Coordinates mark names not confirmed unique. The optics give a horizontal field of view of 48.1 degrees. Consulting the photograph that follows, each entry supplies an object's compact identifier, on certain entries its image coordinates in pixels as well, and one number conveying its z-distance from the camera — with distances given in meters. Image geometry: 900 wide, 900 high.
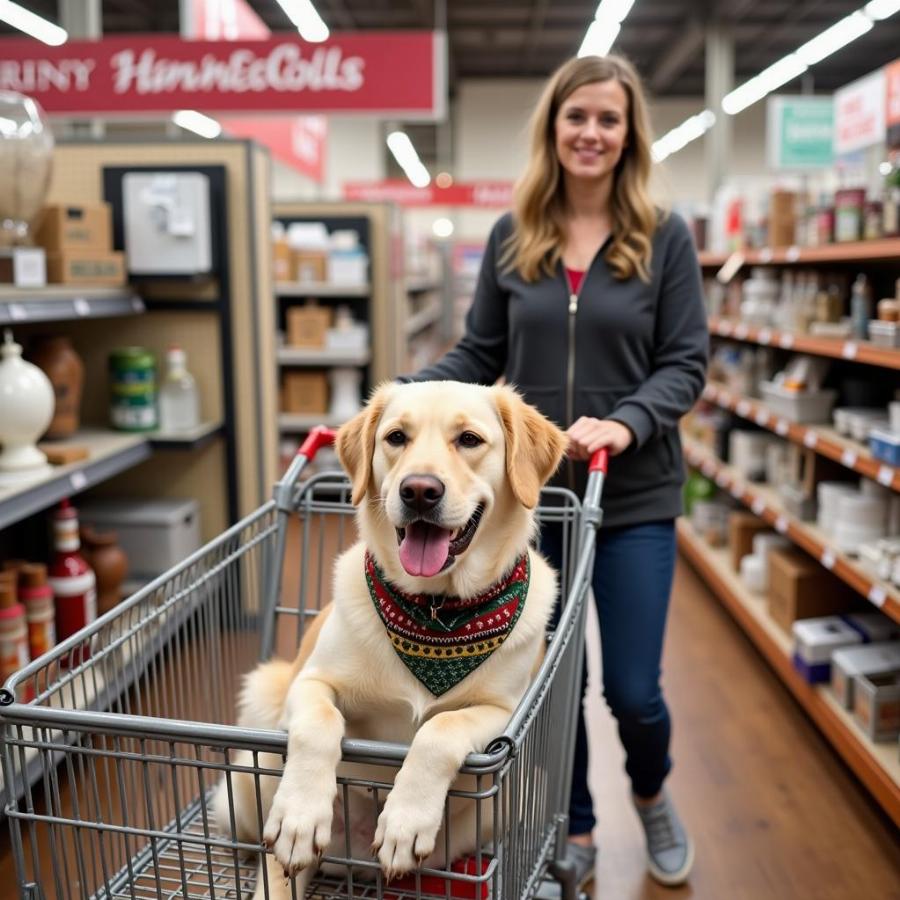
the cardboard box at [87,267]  3.73
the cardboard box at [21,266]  3.30
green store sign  8.74
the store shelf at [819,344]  3.12
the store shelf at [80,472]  2.87
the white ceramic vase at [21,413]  3.09
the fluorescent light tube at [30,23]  9.09
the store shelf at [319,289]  7.39
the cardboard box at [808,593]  3.88
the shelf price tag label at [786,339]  4.14
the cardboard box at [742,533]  4.91
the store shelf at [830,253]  3.13
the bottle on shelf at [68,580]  3.30
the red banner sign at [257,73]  5.34
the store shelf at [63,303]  3.01
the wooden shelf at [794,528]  3.01
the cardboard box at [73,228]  3.75
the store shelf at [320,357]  7.32
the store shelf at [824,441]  3.15
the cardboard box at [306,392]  7.47
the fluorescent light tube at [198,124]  13.11
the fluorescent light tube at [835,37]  9.75
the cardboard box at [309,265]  7.38
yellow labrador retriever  1.56
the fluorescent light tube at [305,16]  8.96
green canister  4.07
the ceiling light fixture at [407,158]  21.14
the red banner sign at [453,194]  14.98
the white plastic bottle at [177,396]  4.19
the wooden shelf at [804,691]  2.83
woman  2.28
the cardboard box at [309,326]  7.35
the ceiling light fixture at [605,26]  9.89
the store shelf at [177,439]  4.06
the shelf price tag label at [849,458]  3.38
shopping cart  1.32
